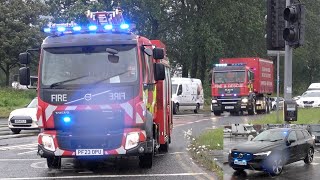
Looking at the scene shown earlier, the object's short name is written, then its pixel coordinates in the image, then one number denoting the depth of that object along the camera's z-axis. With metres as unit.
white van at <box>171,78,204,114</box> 37.53
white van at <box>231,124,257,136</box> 17.35
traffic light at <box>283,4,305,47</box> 11.98
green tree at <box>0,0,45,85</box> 46.19
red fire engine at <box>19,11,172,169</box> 10.88
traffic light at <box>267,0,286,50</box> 12.34
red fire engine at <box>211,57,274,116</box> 34.00
